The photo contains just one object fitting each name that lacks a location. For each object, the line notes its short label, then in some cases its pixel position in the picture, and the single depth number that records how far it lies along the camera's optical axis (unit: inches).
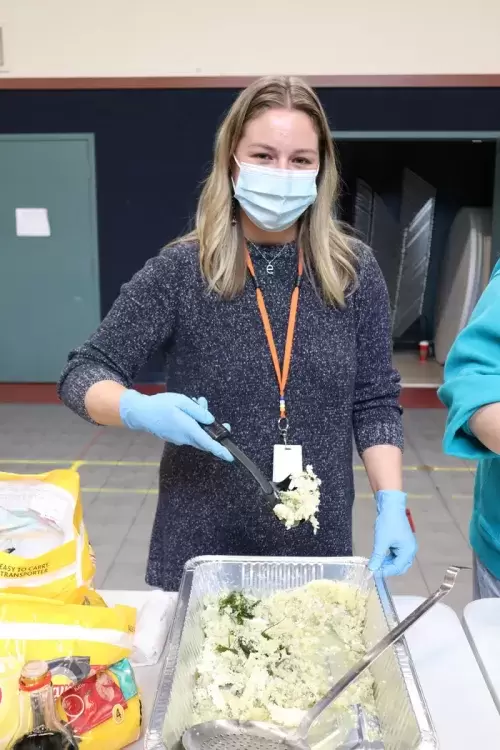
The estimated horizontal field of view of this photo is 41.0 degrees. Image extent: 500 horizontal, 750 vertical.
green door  215.0
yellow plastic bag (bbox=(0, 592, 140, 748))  35.2
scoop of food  51.1
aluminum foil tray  35.0
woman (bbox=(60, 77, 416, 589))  56.0
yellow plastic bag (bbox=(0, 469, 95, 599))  40.2
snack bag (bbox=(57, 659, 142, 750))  35.8
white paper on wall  217.9
